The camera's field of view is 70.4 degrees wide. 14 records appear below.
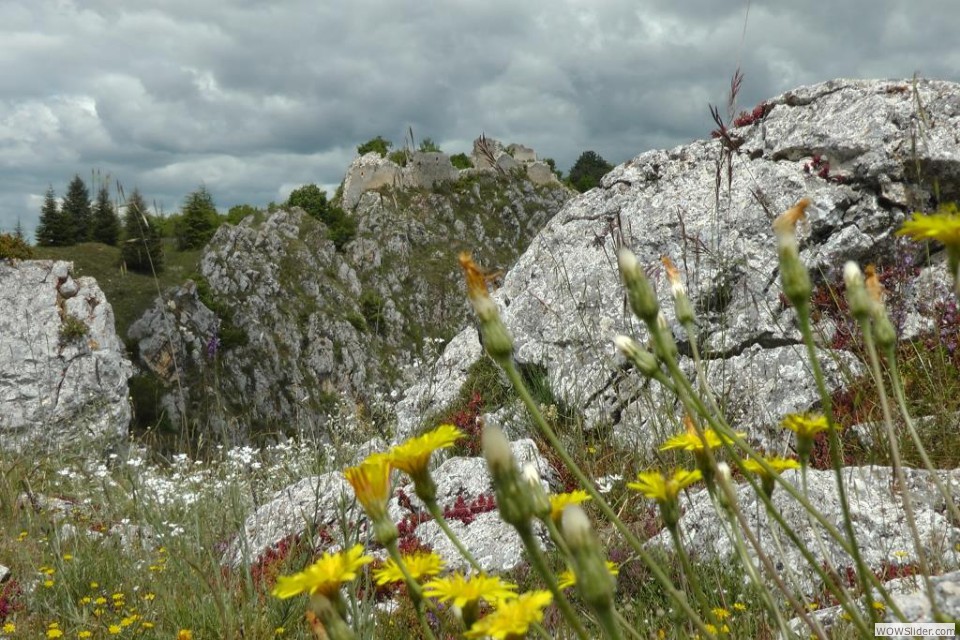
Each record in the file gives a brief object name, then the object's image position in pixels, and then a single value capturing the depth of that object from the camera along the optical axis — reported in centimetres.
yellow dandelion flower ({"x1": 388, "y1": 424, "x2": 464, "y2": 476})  112
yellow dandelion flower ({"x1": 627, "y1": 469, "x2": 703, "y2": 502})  120
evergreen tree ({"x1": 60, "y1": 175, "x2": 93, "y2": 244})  3275
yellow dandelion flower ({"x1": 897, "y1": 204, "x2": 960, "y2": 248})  91
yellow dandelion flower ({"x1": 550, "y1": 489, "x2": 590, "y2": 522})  120
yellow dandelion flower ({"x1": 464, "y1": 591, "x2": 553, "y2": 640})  85
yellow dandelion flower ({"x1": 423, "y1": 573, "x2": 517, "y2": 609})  102
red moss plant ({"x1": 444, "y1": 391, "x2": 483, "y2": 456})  504
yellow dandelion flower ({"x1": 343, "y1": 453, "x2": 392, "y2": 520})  112
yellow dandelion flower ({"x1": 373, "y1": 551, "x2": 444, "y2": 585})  122
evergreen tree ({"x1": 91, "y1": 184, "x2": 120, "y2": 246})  3375
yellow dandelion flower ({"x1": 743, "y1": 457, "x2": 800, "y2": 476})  126
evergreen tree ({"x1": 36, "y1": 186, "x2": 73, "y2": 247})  3110
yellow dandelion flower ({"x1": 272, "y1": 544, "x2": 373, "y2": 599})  104
